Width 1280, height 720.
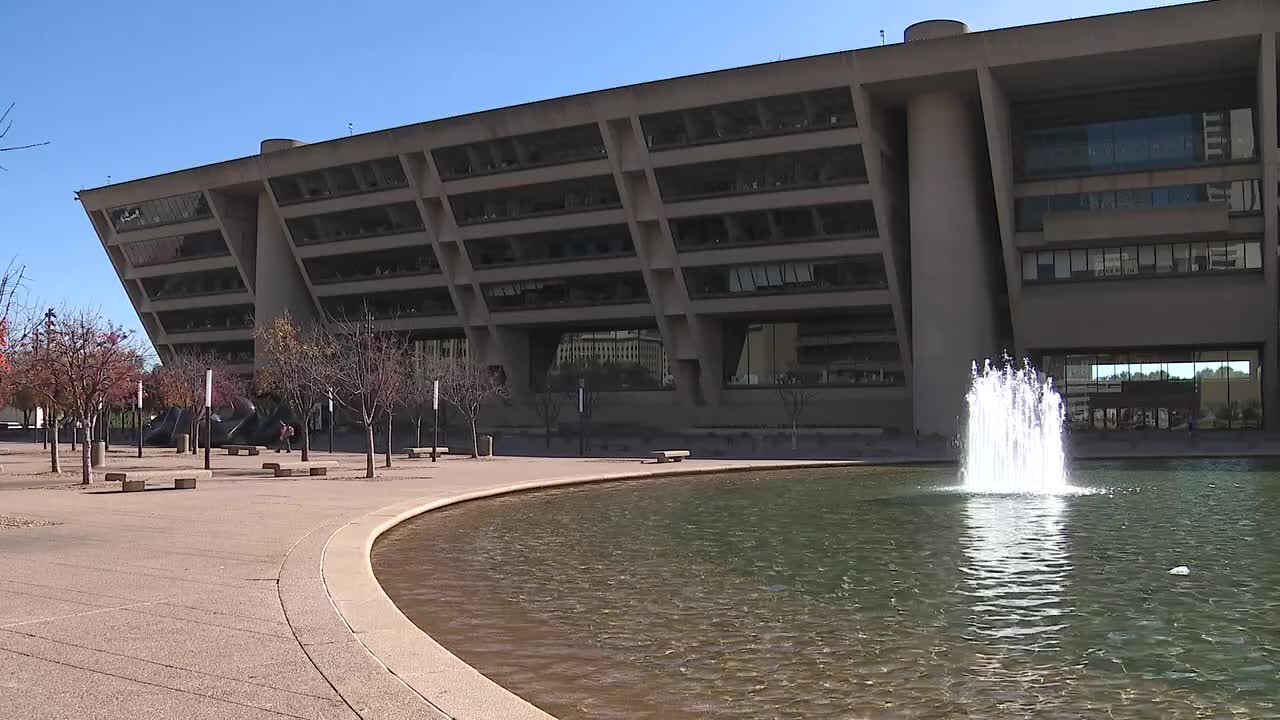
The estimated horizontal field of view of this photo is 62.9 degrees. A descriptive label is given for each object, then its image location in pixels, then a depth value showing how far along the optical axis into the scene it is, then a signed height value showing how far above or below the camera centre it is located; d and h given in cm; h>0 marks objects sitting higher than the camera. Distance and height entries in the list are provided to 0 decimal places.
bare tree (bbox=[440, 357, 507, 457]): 4084 +136
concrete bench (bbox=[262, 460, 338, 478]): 2584 -130
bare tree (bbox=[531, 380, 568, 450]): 5831 +53
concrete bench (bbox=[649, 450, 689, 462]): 3256 -146
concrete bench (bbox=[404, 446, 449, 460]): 3456 -123
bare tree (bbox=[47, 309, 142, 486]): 2498 +138
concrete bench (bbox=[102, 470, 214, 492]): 2048 -111
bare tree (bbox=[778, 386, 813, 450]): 5331 +32
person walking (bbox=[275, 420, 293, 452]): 4642 -81
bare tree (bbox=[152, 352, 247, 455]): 4800 +178
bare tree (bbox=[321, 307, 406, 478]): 2848 +184
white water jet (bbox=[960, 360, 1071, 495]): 2388 -113
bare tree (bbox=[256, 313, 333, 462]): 4016 +255
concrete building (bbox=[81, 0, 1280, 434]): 4378 +882
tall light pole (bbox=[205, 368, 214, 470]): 2347 +56
